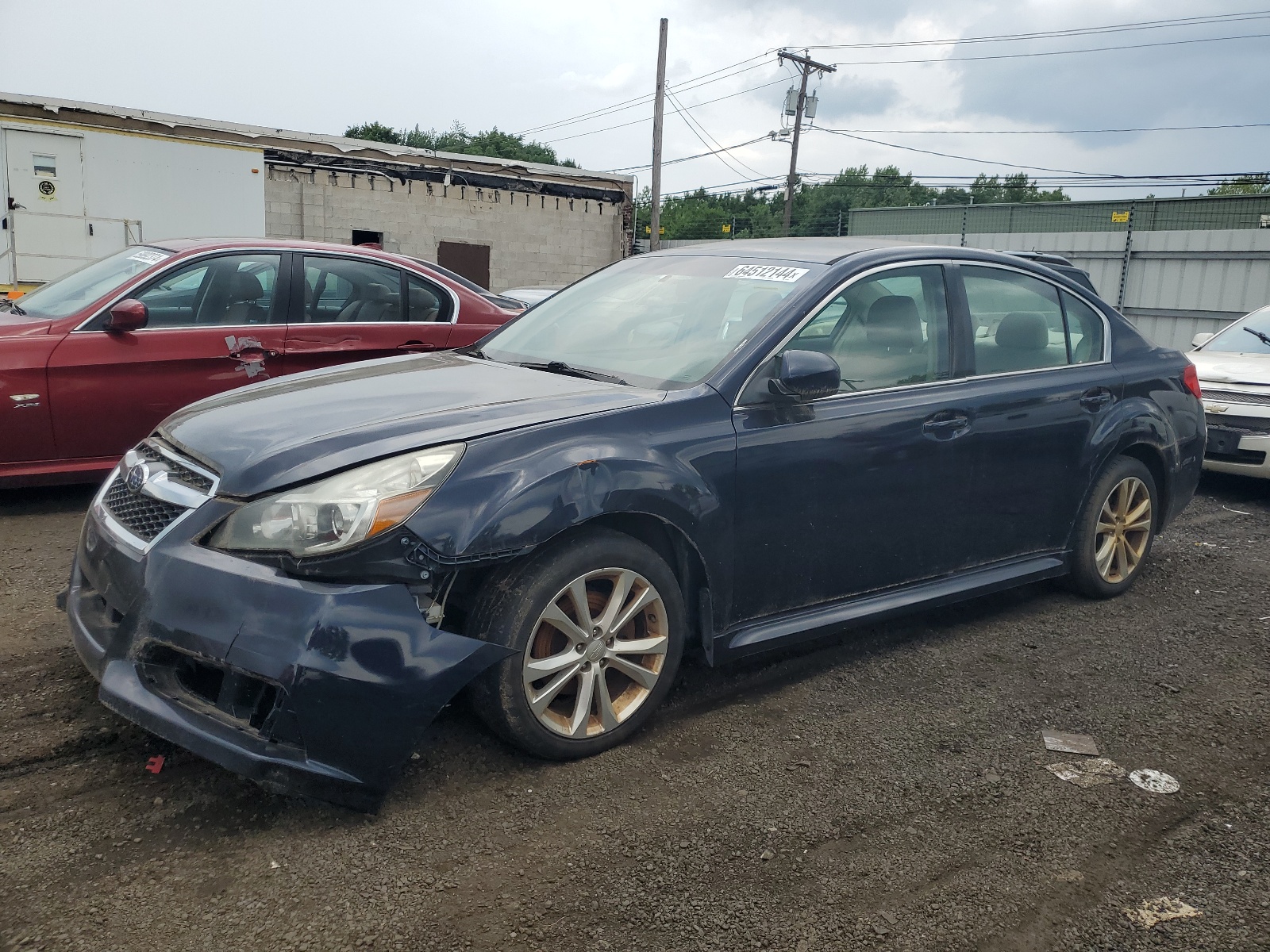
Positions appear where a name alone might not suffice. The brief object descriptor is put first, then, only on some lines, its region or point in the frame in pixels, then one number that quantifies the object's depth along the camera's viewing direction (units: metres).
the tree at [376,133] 71.81
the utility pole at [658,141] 26.97
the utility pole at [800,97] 36.44
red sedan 5.53
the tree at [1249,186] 33.83
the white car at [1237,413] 7.56
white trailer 14.02
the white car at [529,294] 11.64
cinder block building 14.22
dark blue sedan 2.67
